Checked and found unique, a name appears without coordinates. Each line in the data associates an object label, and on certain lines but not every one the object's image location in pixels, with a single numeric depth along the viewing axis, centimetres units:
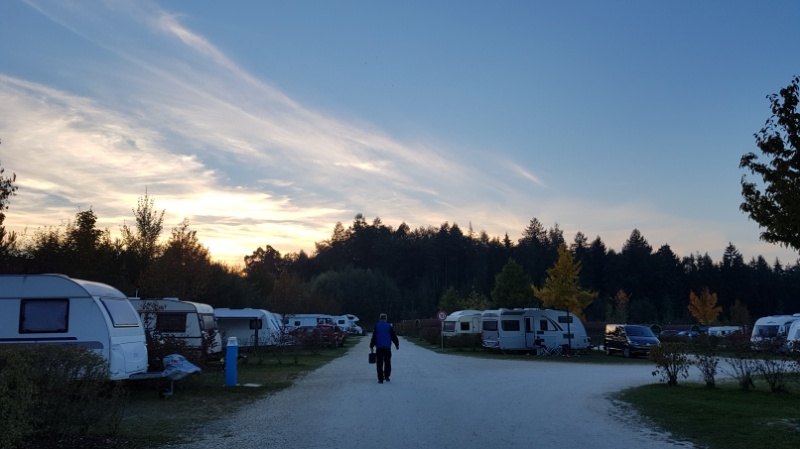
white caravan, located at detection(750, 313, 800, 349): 3612
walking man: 1675
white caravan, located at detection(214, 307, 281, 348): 3269
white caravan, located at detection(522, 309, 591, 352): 3375
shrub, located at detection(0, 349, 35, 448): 667
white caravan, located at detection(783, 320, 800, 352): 2974
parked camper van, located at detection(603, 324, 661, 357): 3200
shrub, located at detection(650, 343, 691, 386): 1630
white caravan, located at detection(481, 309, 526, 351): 3419
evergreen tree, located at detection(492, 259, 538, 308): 5622
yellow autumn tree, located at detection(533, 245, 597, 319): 5006
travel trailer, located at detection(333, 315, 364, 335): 6114
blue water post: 1606
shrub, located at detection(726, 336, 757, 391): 1574
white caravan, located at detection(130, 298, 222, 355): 2120
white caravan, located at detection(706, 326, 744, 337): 5508
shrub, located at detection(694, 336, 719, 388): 1612
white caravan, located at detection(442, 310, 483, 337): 4094
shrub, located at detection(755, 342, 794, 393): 1531
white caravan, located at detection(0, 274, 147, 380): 1352
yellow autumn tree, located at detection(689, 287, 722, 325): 7038
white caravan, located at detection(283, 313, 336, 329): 5077
